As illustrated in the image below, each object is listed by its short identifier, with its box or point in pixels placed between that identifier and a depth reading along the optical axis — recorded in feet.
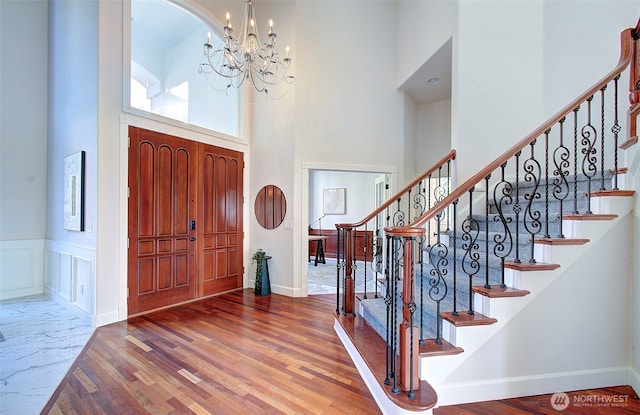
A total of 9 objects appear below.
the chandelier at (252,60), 9.99
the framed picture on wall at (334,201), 27.22
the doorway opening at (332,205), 26.16
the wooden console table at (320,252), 25.20
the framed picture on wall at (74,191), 12.16
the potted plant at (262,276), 15.44
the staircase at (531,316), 6.32
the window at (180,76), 16.17
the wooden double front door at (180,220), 12.54
